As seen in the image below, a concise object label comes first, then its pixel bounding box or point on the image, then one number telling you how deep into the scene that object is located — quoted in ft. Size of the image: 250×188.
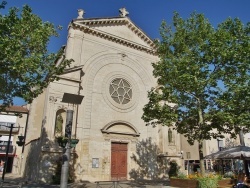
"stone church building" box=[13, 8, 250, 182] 59.67
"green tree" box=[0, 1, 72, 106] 36.37
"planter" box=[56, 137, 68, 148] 29.84
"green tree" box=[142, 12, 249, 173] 44.11
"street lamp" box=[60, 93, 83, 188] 28.43
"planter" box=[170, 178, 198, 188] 44.09
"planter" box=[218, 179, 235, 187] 46.01
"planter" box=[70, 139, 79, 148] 30.22
